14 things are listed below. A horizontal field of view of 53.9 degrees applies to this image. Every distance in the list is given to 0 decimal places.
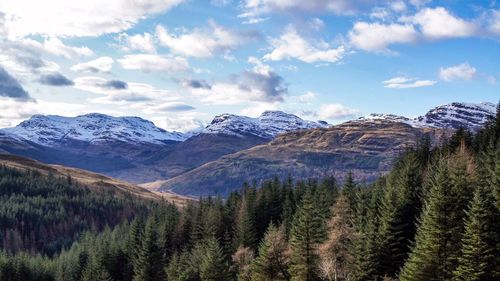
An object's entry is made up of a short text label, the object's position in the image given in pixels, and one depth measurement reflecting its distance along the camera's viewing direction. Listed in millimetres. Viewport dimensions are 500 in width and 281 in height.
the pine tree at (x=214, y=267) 79500
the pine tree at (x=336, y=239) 56062
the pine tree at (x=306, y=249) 59844
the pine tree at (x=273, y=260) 62562
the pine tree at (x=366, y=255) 60844
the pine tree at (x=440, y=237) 48281
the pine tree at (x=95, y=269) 118100
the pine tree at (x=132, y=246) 128875
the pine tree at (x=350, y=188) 88750
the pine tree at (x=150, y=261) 106250
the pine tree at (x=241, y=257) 94312
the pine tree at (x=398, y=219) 62934
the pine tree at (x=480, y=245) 44562
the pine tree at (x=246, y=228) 109438
